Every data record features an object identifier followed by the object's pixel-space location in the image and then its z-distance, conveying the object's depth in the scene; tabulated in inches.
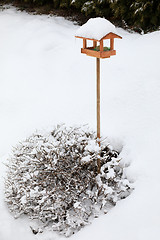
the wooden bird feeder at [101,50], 114.8
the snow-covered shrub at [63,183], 117.8
